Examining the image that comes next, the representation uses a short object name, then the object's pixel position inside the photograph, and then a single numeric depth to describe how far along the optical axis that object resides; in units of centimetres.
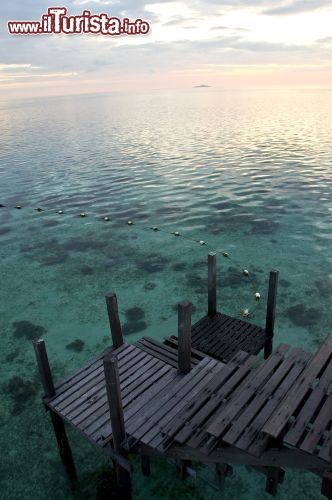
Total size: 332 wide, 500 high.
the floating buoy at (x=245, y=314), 1695
